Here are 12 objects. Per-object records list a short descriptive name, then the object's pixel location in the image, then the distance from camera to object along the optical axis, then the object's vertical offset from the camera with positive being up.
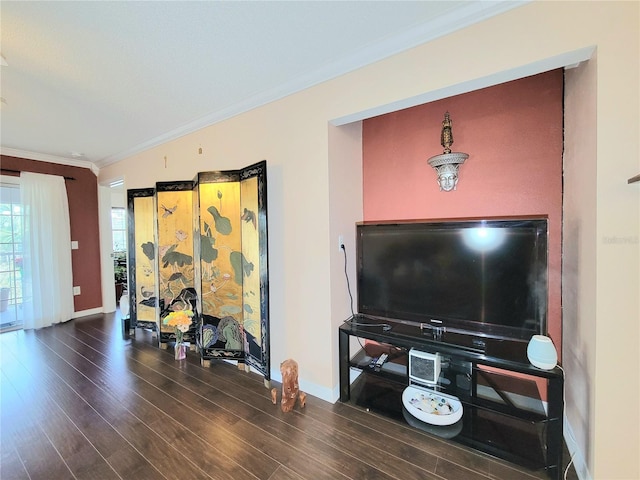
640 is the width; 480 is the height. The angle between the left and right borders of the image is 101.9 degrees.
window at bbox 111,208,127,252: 6.06 +0.16
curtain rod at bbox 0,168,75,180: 3.60 +0.93
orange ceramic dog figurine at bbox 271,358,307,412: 1.98 -1.20
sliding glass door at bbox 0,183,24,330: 3.67 -0.26
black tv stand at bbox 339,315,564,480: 1.42 -1.10
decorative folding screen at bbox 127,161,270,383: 2.32 -0.29
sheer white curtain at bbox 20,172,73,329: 3.71 -0.23
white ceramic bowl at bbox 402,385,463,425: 1.74 -1.25
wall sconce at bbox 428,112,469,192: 1.91 +0.52
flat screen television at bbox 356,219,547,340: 1.61 -0.31
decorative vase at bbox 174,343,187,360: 2.83 -1.29
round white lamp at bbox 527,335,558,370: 1.40 -0.68
